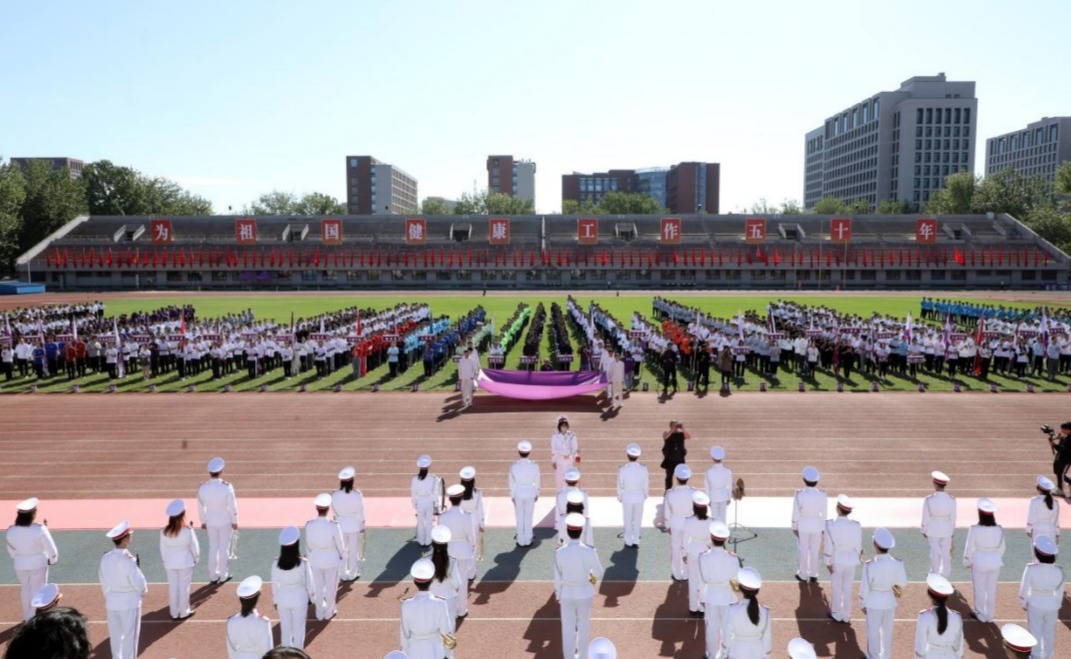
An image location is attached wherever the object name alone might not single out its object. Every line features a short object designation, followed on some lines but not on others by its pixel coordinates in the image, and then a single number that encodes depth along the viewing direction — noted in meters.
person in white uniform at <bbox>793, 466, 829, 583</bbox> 8.53
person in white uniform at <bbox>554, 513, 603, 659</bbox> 6.82
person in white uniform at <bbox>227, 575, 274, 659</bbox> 5.74
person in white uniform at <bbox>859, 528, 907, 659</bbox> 6.77
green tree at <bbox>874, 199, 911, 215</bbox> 107.81
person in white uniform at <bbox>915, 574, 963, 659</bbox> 5.59
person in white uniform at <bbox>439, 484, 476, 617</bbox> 7.88
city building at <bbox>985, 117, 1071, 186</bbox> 127.82
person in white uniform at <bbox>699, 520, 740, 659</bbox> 6.79
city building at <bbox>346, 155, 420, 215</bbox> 144.00
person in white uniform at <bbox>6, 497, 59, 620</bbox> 7.50
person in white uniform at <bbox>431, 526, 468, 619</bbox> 6.34
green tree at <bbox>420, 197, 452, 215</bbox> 121.85
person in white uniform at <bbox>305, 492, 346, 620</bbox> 7.71
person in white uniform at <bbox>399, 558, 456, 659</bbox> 5.78
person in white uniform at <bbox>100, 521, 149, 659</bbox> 6.75
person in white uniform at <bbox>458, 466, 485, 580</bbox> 8.48
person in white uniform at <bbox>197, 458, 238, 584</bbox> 8.73
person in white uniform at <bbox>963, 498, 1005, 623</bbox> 7.58
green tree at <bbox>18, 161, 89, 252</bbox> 71.19
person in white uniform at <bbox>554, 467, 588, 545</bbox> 8.70
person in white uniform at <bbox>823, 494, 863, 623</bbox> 7.64
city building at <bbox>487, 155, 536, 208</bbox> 162.24
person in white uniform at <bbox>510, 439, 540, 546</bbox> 9.70
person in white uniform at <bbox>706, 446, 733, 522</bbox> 9.59
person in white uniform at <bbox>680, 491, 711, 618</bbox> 7.62
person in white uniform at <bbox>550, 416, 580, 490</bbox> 10.93
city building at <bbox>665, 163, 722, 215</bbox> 148.88
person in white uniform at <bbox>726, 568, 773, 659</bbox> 5.61
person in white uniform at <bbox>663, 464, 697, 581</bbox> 8.73
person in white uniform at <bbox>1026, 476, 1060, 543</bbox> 8.38
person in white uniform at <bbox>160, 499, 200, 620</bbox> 7.63
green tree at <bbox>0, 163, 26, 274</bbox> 65.06
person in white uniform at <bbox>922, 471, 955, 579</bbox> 8.35
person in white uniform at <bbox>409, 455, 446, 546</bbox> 9.51
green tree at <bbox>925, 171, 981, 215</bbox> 91.62
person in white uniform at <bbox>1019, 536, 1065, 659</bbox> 6.75
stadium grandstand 64.25
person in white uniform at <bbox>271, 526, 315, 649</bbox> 6.71
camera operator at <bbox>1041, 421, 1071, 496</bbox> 11.33
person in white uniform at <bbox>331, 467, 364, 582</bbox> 8.70
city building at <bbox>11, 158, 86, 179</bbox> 159.50
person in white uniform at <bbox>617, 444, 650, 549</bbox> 9.62
